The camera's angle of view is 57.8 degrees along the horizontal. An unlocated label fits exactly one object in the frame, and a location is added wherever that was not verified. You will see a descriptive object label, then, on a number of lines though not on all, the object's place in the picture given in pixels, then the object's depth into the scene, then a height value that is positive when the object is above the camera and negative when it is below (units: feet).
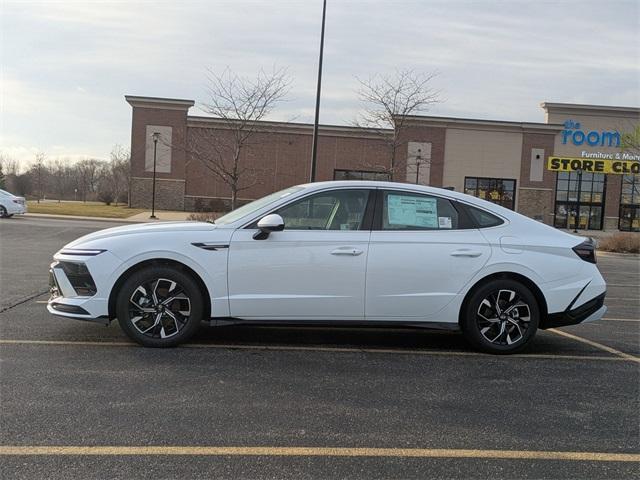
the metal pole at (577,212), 149.70 +2.09
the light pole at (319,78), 60.95 +13.33
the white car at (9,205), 92.27 -2.68
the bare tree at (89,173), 293.82 +9.79
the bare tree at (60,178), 294.25 +6.87
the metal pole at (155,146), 128.24 +11.68
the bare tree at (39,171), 229.23 +7.85
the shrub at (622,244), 77.87 -2.87
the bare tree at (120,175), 200.13 +7.08
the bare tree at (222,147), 138.51 +12.57
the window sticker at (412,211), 18.42 -0.01
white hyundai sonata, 17.39 -1.96
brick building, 141.28 +13.26
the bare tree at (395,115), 101.41 +16.96
